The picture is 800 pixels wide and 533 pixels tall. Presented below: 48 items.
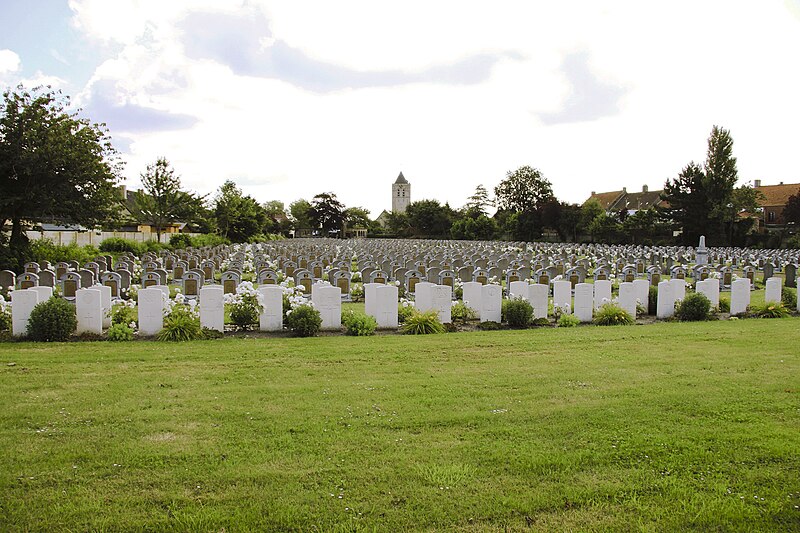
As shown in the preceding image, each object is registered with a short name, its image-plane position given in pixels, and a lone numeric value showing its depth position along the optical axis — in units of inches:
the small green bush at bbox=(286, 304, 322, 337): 430.3
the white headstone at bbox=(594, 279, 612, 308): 546.0
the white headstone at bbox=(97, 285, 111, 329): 433.3
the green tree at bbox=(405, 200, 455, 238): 3777.1
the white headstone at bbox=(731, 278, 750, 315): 572.1
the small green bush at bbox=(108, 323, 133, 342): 403.2
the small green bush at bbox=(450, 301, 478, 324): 509.0
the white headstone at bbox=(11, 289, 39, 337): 405.7
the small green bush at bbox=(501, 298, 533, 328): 482.6
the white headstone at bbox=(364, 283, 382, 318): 487.5
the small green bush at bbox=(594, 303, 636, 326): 505.0
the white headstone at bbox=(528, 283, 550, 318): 506.1
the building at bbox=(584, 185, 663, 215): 3324.3
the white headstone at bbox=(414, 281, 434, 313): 493.0
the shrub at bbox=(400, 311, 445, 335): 449.1
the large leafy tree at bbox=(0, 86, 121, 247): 901.8
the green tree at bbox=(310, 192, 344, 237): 4872.0
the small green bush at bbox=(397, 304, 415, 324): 482.2
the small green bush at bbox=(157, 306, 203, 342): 407.2
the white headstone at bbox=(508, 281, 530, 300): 518.0
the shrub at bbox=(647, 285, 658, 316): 561.3
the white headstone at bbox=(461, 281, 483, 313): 518.9
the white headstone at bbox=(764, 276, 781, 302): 599.8
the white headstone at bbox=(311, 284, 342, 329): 455.5
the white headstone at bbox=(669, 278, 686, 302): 549.6
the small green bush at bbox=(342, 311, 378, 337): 440.8
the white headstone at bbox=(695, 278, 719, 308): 574.9
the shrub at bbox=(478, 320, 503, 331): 477.7
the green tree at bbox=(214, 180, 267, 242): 2274.9
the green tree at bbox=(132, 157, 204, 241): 1763.0
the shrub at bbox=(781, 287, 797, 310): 598.2
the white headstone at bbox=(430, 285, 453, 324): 479.2
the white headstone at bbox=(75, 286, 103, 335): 413.1
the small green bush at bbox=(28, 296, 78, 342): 392.8
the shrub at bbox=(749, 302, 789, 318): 559.5
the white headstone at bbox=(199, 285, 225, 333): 429.7
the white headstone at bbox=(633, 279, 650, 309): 547.8
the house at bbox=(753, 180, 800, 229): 2731.3
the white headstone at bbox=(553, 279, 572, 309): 521.3
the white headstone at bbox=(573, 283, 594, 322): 514.7
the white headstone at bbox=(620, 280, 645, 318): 528.7
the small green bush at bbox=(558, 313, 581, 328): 493.0
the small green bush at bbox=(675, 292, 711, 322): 536.7
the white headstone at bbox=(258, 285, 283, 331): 450.3
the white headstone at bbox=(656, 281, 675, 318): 549.0
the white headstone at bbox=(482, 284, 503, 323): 488.4
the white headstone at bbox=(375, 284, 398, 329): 470.0
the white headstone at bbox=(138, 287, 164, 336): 418.0
